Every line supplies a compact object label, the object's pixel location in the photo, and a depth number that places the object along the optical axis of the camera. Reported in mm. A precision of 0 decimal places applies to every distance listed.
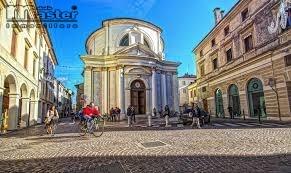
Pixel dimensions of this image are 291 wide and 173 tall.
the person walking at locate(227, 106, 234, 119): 23609
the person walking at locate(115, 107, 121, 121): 23930
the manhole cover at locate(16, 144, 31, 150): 8156
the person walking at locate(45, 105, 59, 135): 12344
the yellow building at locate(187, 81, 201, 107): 48362
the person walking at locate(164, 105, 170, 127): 16250
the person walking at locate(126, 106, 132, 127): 17500
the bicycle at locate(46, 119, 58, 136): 12284
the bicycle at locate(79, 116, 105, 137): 11086
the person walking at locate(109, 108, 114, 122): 24138
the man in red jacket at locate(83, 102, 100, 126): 11070
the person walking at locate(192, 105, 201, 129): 14627
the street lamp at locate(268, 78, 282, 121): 17406
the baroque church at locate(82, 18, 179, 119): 28156
